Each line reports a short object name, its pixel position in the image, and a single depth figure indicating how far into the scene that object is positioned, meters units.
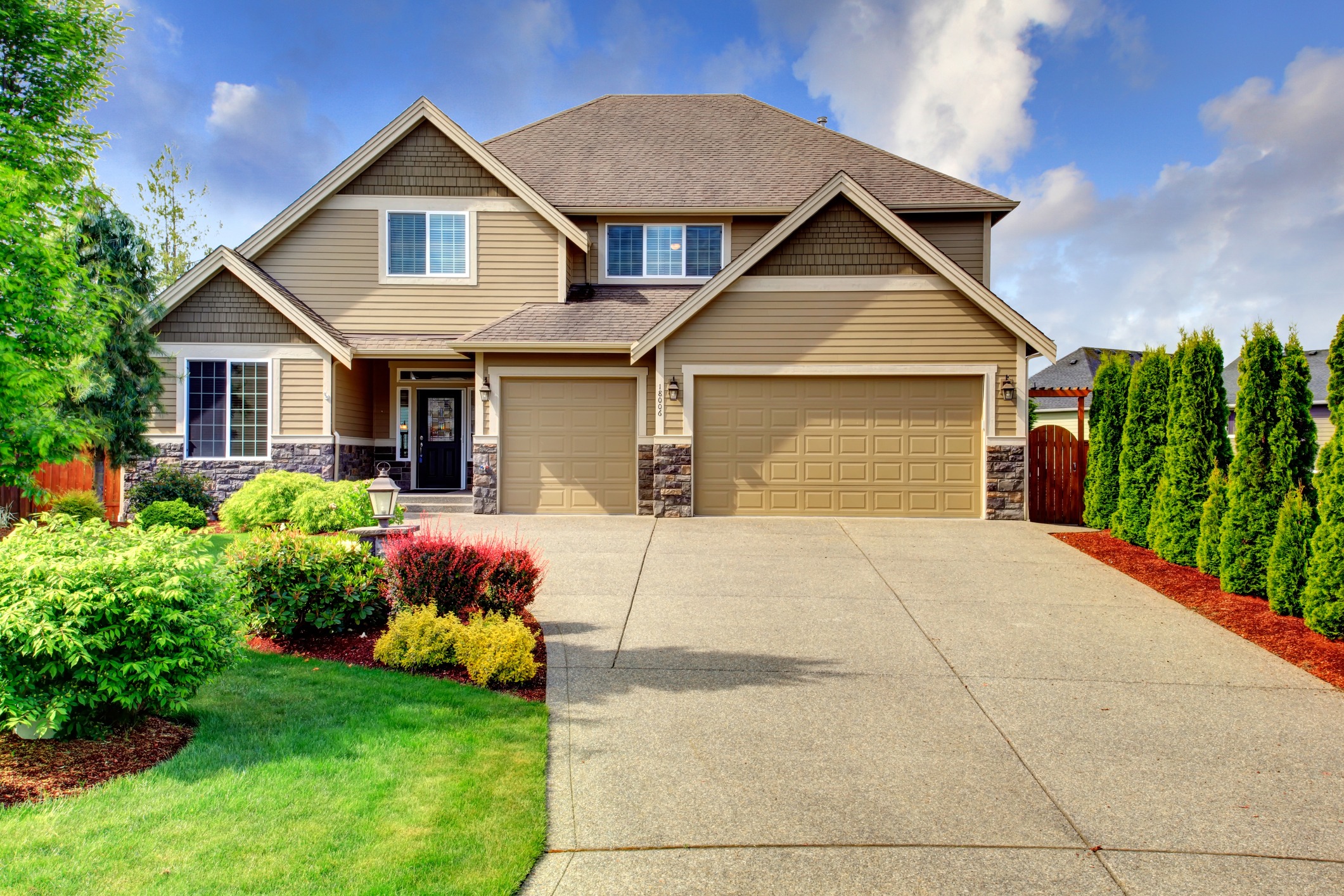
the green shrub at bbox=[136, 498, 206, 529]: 11.71
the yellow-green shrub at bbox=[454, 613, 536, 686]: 5.18
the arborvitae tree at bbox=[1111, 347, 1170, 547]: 10.67
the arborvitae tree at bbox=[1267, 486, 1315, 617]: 7.21
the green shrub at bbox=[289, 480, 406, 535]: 11.24
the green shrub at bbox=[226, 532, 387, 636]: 5.94
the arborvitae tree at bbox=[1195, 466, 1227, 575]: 8.72
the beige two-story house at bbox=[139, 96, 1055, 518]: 13.20
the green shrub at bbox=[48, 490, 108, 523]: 11.50
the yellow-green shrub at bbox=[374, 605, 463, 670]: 5.43
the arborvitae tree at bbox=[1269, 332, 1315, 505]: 7.96
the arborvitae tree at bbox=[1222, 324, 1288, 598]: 7.97
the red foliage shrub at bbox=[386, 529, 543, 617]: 6.14
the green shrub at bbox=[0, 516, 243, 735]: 3.68
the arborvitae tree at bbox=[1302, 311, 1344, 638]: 6.50
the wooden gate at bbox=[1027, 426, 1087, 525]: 13.34
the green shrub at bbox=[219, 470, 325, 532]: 11.74
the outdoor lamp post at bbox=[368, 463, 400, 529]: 7.00
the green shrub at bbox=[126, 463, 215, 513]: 12.95
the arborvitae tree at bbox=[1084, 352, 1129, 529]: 11.95
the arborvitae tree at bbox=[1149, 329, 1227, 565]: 9.41
